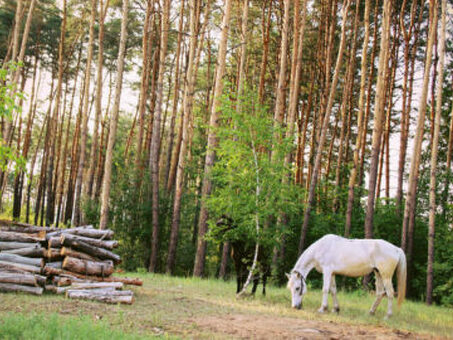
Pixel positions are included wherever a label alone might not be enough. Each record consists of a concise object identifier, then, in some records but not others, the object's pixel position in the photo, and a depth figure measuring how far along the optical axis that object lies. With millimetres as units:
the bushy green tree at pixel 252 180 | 10742
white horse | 9297
